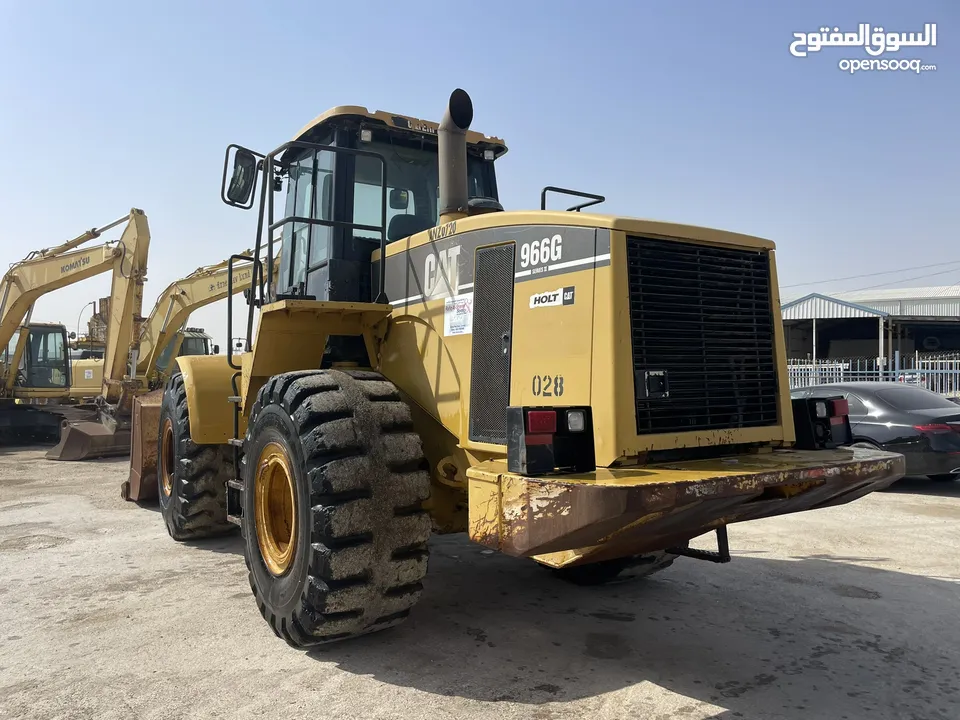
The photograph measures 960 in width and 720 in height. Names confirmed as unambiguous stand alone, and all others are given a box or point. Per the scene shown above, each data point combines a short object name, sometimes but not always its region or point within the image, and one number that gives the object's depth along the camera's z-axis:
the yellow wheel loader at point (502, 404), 3.33
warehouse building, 31.57
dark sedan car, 8.88
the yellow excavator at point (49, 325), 14.85
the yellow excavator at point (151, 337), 13.83
